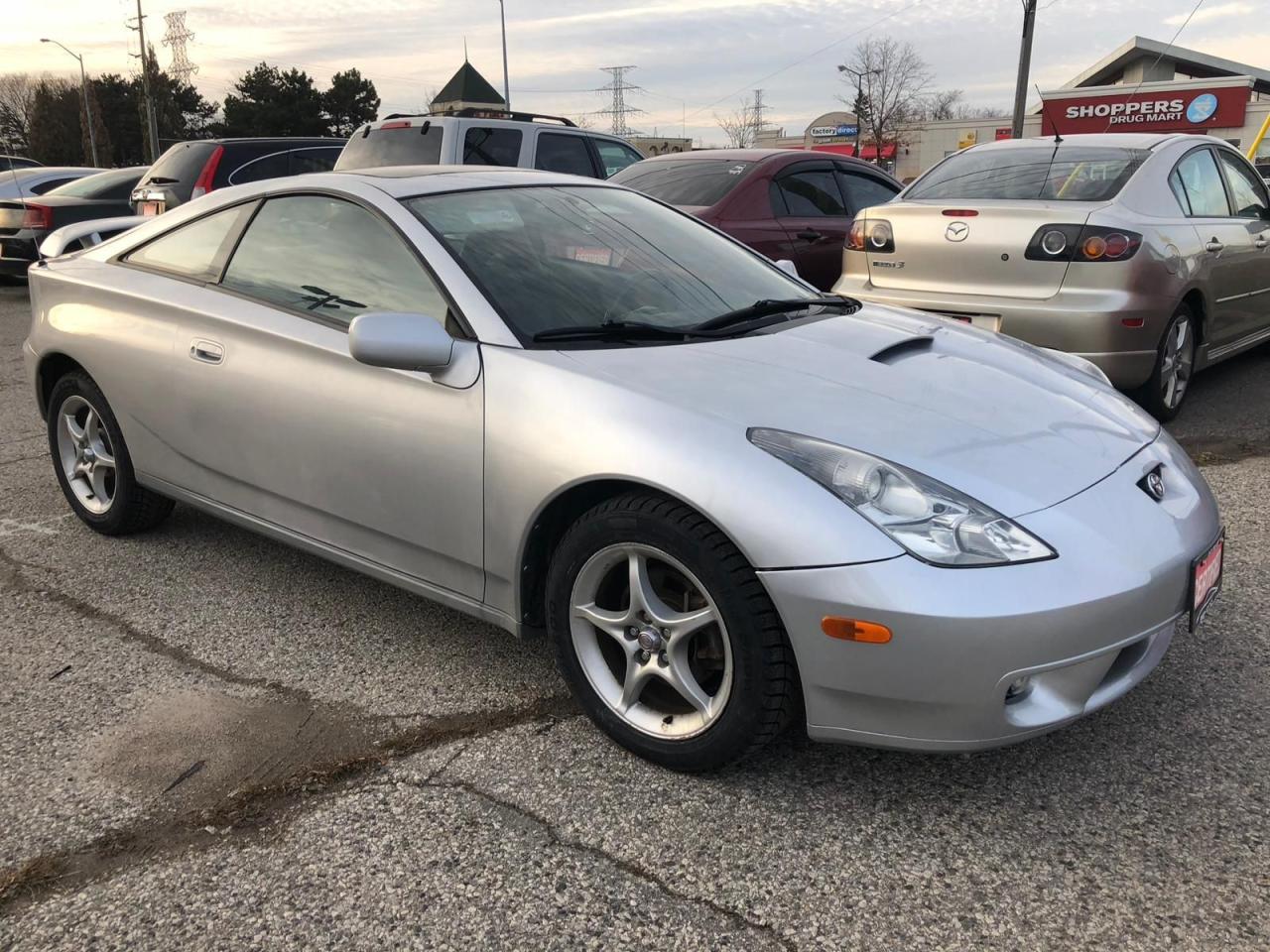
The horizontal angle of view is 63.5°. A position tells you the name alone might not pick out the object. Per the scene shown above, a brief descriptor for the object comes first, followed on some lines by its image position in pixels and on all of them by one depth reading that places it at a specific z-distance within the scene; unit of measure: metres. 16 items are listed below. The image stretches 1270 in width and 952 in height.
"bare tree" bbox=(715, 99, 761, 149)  78.88
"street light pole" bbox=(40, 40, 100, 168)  51.75
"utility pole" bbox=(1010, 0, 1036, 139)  17.72
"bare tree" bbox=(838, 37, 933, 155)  58.62
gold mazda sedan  5.06
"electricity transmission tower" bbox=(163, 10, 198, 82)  64.88
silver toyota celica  2.15
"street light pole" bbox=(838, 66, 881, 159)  58.84
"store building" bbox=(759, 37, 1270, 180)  40.59
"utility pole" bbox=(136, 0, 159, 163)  42.36
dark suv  9.64
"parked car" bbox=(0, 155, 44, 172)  19.96
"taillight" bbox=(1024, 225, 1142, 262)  5.04
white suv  8.22
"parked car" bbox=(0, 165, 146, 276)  10.96
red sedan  6.68
